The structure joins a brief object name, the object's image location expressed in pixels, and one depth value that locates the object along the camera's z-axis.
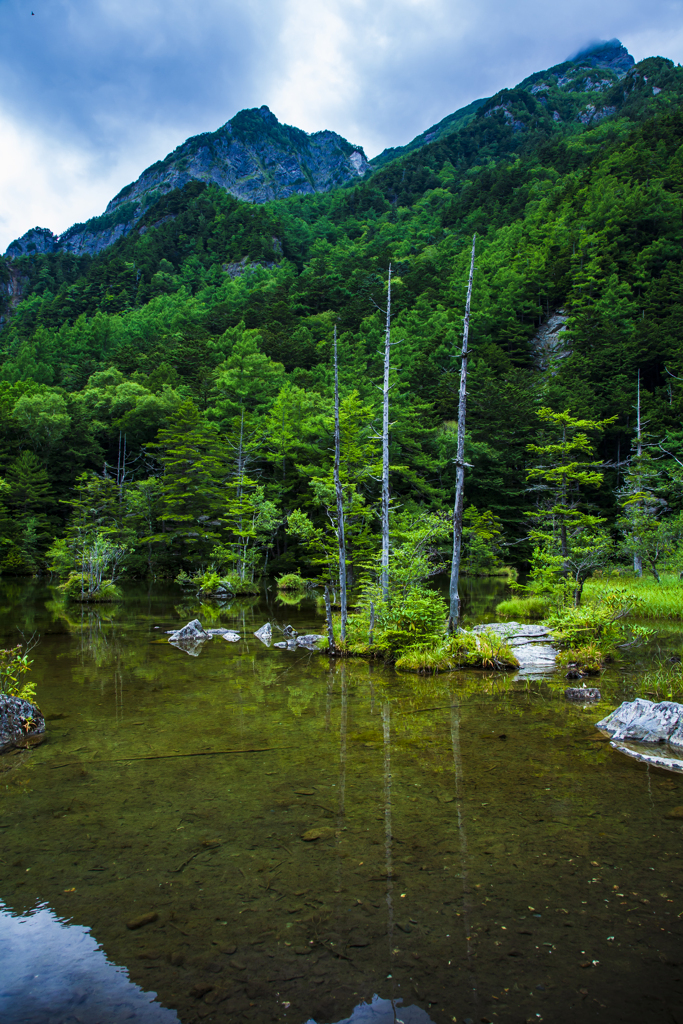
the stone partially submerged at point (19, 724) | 6.27
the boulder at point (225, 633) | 14.73
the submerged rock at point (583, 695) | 8.03
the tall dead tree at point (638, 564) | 23.09
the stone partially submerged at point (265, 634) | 14.23
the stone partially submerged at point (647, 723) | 6.09
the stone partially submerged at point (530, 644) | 10.70
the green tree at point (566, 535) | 14.96
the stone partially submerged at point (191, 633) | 14.01
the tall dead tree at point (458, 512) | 11.84
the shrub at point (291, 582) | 29.89
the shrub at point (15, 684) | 7.25
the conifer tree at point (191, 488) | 33.09
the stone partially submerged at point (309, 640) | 13.63
